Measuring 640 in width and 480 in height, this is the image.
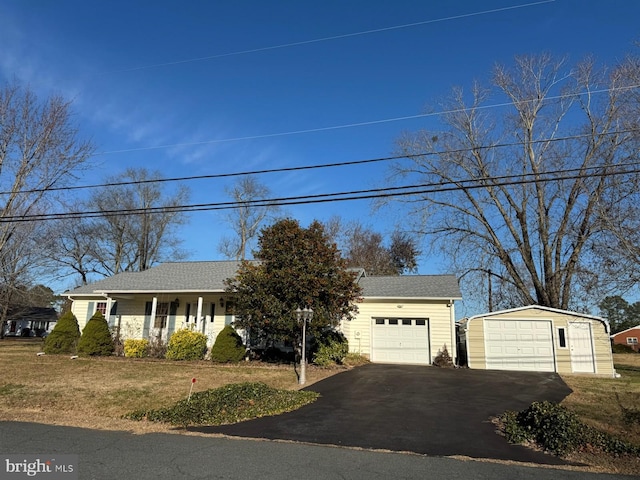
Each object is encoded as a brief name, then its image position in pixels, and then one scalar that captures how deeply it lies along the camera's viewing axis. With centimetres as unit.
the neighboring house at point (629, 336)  5241
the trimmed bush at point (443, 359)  1782
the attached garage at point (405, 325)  1862
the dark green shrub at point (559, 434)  637
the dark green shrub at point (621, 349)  4249
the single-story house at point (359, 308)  1886
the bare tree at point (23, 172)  1855
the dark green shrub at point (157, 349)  1881
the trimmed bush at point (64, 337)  1894
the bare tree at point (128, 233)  3834
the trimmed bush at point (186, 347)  1791
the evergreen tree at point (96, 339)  1834
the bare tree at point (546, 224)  2103
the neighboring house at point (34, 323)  6038
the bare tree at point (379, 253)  4025
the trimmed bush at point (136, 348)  1870
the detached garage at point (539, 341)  1658
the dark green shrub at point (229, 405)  840
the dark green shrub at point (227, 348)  1697
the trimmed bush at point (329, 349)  1645
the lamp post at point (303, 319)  1283
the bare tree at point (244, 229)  3888
